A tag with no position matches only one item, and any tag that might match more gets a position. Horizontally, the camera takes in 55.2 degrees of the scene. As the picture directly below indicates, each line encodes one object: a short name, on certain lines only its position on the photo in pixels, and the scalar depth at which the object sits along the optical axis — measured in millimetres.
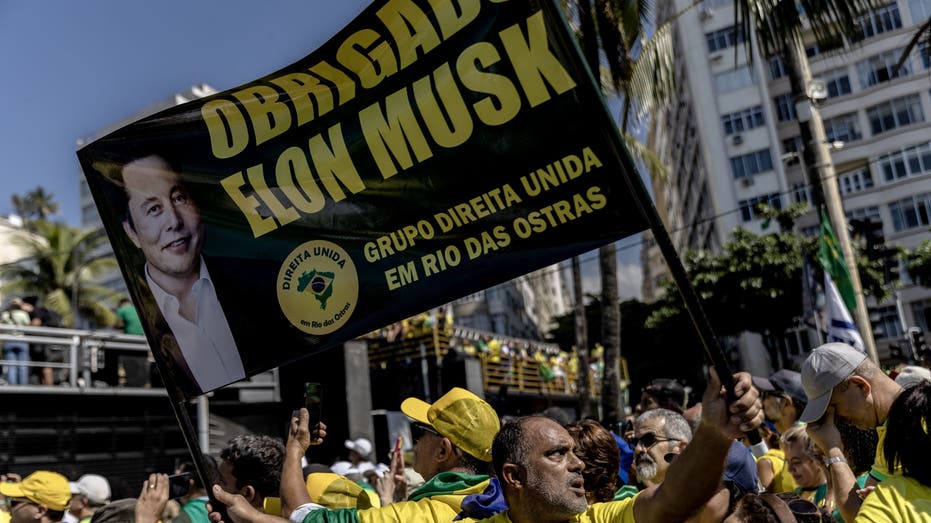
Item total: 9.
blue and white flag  9344
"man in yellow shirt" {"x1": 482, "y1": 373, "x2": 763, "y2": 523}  2252
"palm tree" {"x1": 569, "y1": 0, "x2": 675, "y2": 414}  11352
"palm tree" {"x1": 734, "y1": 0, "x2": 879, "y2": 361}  7688
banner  2852
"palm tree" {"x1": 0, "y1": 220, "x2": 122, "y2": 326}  34781
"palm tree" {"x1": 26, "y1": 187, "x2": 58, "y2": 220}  68250
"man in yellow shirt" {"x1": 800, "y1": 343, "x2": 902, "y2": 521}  2889
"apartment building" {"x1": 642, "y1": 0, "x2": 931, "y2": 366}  41562
